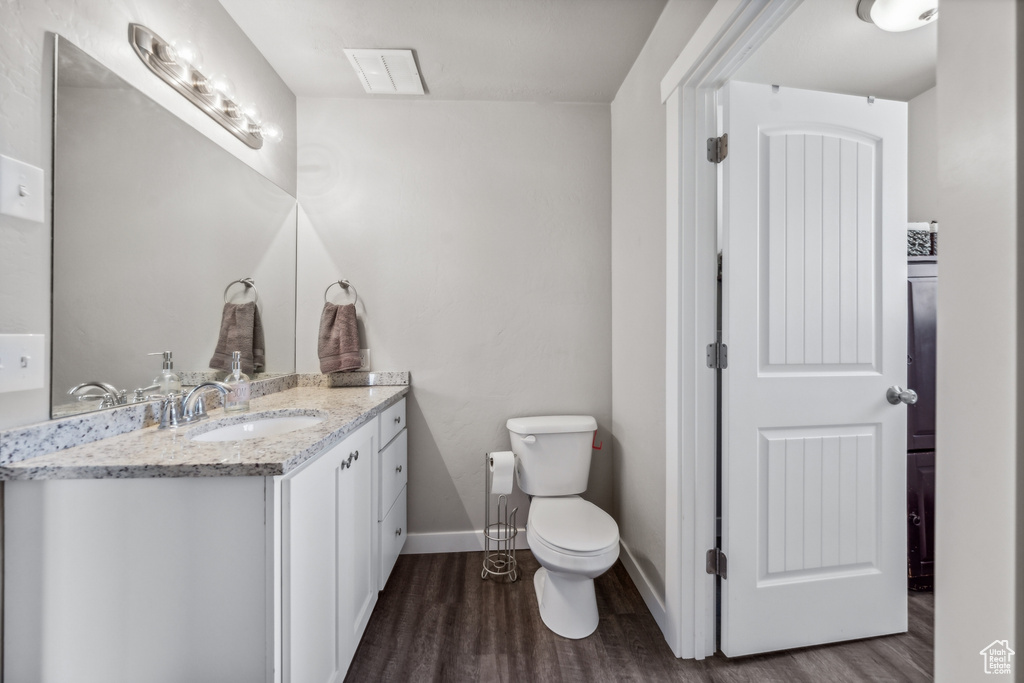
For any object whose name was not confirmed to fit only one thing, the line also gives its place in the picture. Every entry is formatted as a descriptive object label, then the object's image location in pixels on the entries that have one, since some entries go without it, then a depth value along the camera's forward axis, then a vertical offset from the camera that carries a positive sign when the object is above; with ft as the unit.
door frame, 4.58 -0.02
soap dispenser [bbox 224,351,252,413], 4.93 -0.62
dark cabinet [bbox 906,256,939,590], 5.70 -1.11
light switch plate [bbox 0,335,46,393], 2.96 -0.15
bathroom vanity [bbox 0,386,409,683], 2.86 -1.55
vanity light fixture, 4.17 +2.96
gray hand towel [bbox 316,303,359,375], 6.76 +0.04
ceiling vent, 6.03 +4.12
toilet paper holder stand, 6.48 -3.28
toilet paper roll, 6.07 -1.88
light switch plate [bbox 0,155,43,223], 2.97 +1.12
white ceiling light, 4.27 +3.43
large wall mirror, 3.48 +1.12
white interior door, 4.59 -0.29
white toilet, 4.92 -2.33
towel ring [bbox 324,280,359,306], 7.02 +0.96
